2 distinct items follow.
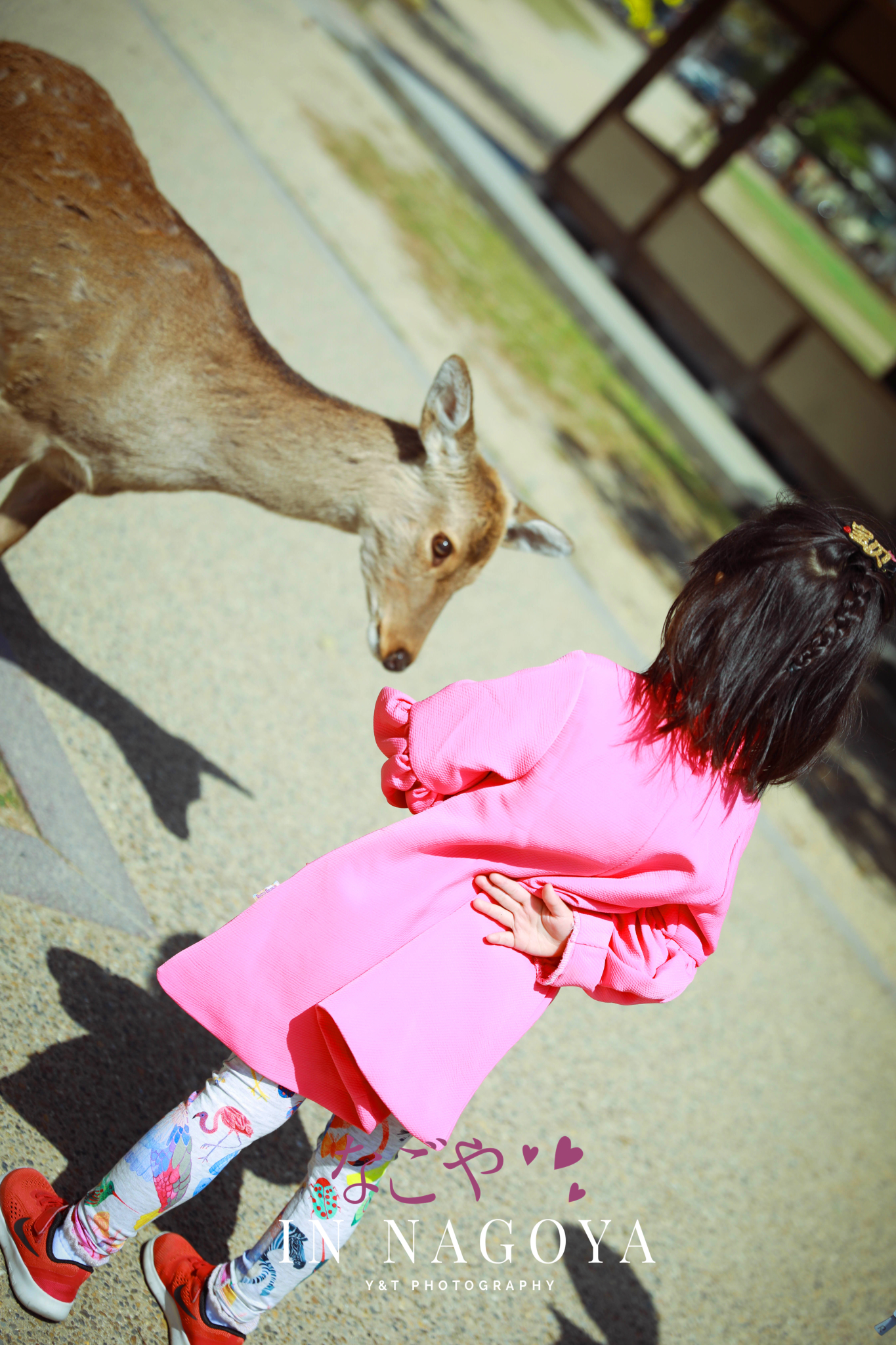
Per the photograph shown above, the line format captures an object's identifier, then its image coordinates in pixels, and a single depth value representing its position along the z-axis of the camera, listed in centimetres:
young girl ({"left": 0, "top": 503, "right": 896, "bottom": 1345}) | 201
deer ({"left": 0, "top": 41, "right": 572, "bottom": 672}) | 285
